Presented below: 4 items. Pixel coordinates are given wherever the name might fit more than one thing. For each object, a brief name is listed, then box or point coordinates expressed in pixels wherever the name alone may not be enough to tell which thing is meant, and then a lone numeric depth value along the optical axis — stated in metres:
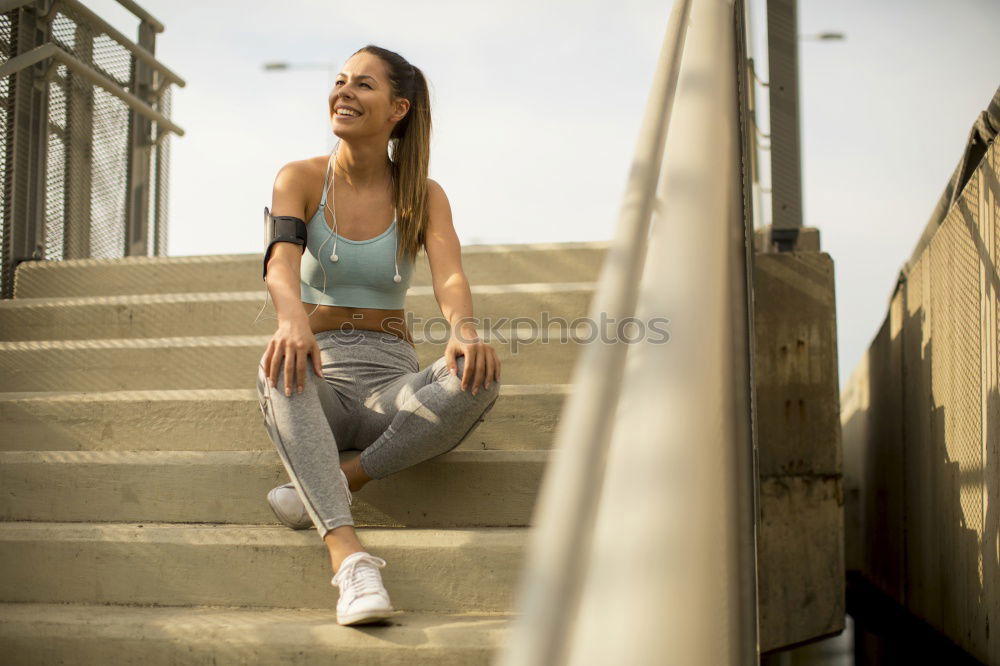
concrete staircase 1.82
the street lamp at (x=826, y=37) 9.99
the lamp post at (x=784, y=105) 3.97
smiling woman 1.93
